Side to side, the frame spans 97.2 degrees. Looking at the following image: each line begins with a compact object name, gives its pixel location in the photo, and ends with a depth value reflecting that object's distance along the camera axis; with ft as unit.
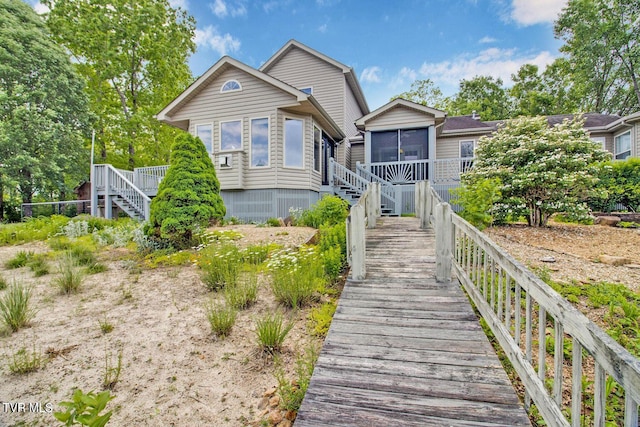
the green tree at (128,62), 53.78
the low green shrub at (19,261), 17.53
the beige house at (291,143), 33.47
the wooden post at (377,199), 24.17
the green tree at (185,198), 19.21
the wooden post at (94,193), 38.83
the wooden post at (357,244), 12.50
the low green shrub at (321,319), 9.45
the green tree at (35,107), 43.27
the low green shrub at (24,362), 7.57
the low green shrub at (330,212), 23.66
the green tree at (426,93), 90.27
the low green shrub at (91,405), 4.46
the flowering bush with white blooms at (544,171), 21.95
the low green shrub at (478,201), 18.22
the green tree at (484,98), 80.43
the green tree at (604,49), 60.29
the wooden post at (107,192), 38.11
